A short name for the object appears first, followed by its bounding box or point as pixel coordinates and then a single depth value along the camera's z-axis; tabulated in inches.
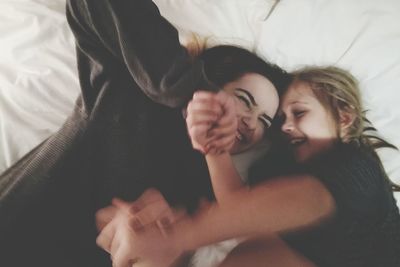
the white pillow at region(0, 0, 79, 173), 30.1
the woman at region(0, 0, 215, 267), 22.1
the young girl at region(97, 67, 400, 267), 23.7
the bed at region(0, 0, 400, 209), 28.5
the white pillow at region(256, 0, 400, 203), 28.1
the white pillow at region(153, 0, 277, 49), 33.6
